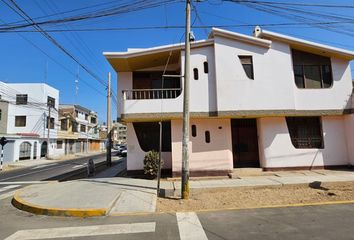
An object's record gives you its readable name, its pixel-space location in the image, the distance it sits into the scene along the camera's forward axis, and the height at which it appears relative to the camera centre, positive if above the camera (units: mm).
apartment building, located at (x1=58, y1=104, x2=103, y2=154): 44562 +3621
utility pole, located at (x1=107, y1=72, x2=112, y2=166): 21191 +2026
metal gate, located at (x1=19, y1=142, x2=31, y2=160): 32062 -282
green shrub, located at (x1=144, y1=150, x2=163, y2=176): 12273 -810
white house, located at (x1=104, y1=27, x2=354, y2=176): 12617 +1877
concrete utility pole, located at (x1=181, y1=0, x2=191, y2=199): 8938 +995
